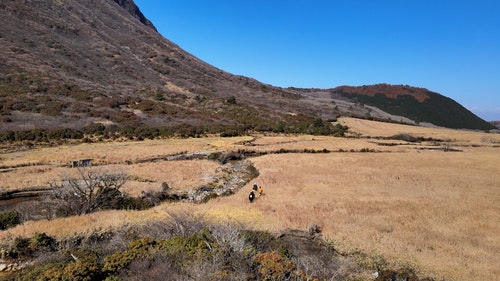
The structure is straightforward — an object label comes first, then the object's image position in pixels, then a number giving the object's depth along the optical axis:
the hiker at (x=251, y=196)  22.78
